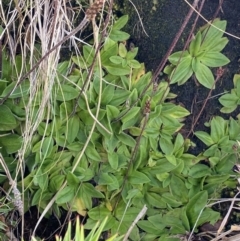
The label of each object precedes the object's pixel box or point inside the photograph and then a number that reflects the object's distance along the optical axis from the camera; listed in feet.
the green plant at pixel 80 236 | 2.97
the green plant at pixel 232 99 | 4.17
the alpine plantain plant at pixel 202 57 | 3.95
